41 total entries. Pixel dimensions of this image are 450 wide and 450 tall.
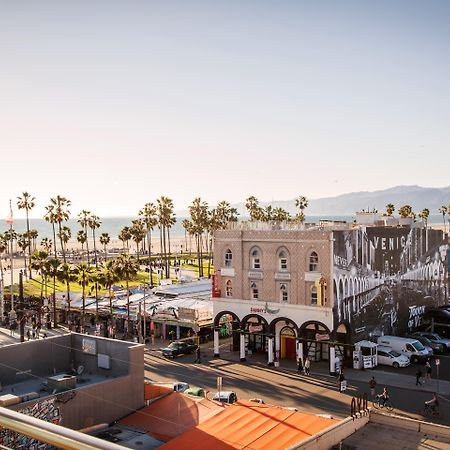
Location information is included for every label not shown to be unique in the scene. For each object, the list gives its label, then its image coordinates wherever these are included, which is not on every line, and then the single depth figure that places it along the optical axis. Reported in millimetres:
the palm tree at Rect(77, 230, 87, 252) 106600
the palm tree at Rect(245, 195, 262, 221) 118250
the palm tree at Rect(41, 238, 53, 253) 115288
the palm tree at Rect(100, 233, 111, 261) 103725
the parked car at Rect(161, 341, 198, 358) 48744
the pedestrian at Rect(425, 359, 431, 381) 40312
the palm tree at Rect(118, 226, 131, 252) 107638
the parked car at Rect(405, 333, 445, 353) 49366
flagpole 64812
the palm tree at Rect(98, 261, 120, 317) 57844
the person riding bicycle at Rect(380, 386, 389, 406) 35019
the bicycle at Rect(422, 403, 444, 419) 33428
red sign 50541
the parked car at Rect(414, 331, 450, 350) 50500
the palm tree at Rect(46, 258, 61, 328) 61931
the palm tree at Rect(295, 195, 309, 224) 120950
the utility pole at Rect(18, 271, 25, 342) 49375
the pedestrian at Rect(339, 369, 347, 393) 38000
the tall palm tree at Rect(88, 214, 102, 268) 114562
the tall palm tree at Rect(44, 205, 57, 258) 92000
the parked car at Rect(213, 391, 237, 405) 34344
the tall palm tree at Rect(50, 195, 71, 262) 92250
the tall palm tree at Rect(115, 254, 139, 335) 57688
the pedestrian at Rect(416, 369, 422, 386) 39219
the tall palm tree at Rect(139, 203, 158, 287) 111125
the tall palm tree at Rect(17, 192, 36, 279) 94000
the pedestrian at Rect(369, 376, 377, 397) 37562
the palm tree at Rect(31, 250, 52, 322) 65081
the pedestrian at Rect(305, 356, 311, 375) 42469
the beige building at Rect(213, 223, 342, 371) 44500
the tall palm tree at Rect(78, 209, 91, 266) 114744
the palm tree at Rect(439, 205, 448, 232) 121875
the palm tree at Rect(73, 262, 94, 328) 60500
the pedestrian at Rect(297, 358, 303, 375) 43684
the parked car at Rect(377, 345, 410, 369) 44906
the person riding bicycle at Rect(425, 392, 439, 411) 33750
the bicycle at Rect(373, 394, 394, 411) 35094
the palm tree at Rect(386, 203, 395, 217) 98869
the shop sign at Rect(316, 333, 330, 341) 44138
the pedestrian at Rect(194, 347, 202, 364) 47031
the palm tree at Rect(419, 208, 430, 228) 103025
